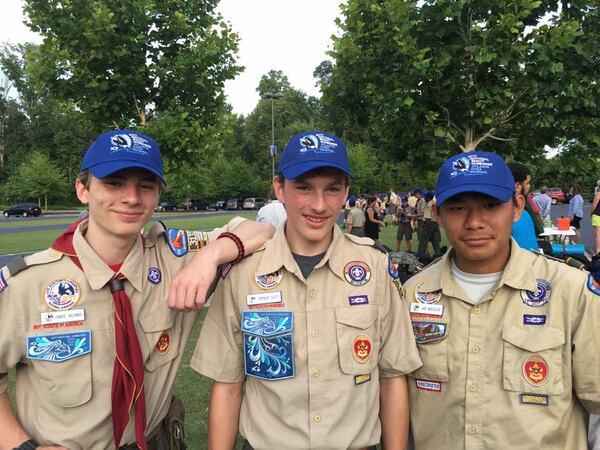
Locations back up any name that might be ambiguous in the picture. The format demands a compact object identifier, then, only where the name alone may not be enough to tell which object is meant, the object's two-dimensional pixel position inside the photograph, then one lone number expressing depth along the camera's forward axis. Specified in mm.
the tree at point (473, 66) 6121
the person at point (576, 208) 14680
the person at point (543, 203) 12439
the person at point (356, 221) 14195
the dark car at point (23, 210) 43188
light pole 29080
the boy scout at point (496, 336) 1883
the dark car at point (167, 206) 54944
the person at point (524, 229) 4289
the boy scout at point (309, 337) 1926
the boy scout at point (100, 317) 1887
